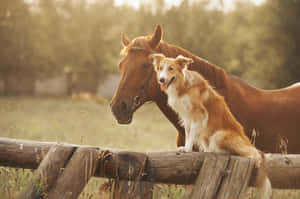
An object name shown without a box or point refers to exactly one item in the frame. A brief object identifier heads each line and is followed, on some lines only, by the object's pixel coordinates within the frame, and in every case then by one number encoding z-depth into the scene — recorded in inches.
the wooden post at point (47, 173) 261.6
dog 278.5
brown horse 346.3
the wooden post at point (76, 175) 262.1
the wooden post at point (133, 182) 268.1
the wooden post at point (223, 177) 259.1
